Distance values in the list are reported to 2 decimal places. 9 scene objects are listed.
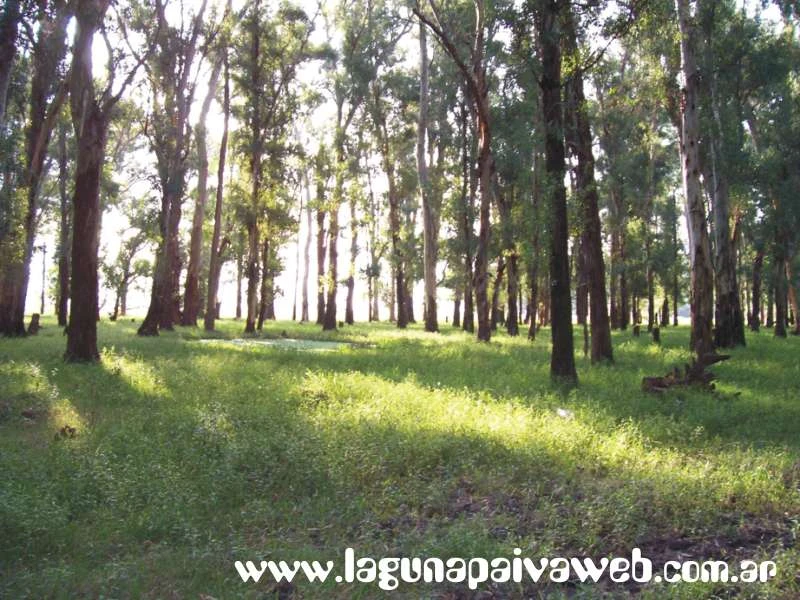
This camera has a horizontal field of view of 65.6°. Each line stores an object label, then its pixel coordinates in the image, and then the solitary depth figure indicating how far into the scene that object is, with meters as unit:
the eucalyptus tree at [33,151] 19.38
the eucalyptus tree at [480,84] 22.23
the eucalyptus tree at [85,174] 15.46
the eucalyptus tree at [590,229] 16.45
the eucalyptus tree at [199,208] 30.53
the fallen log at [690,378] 12.38
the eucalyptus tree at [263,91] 28.56
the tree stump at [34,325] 25.33
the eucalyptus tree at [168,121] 25.20
